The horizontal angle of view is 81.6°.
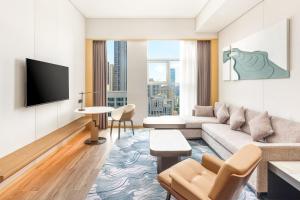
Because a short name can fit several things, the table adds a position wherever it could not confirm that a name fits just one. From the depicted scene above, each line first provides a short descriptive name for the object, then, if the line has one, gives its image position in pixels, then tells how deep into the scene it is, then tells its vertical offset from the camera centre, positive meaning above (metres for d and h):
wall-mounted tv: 2.38 +0.25
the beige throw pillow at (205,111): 4.12 -0.31
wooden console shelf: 1.73 -0.66
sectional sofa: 1.76 -0.56
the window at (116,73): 4.92 +0.71
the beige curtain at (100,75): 4.72 +0.62
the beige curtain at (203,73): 4.74 +0.69
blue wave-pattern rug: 1.92 -1.04
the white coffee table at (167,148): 2.12 -0.63
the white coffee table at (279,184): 1.66 -0.89
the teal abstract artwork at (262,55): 2.37 +0.71
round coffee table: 3.58 -0.68
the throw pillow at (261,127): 2.36 -0.41
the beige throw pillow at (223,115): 3.50 -0.34
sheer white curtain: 4.81 +0.69
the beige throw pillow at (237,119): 2.97 -0.36
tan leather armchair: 1.17 -0.67
